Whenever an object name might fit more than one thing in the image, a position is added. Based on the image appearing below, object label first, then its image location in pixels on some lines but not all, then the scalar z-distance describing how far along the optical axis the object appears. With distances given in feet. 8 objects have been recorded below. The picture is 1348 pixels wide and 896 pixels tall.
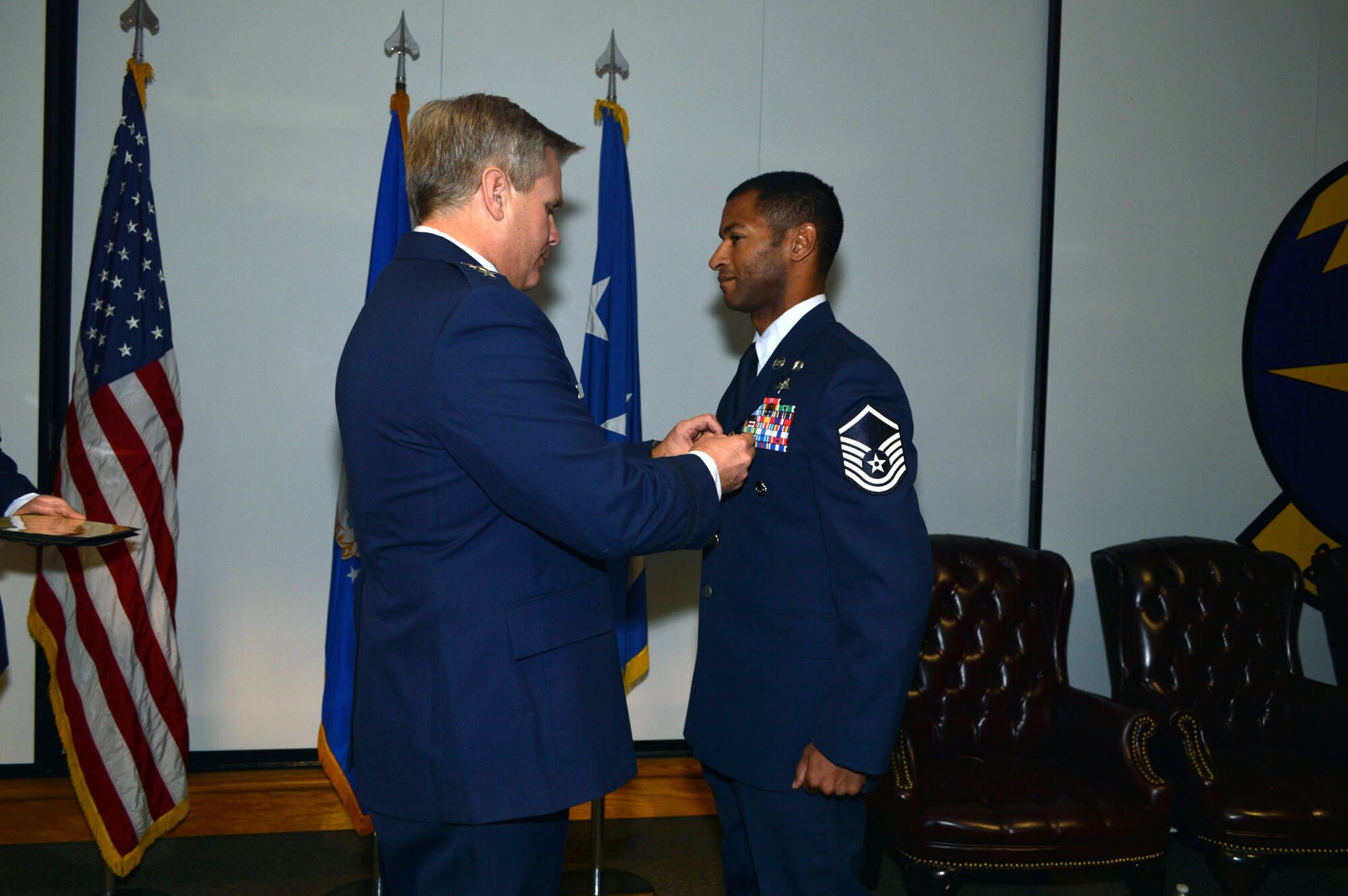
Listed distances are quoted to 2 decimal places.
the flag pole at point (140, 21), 9.72
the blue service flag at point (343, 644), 9.43
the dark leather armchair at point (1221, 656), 10.05
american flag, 9.05
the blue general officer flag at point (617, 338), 10.21
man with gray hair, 4.34
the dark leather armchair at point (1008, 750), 8.45
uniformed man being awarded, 5.69
